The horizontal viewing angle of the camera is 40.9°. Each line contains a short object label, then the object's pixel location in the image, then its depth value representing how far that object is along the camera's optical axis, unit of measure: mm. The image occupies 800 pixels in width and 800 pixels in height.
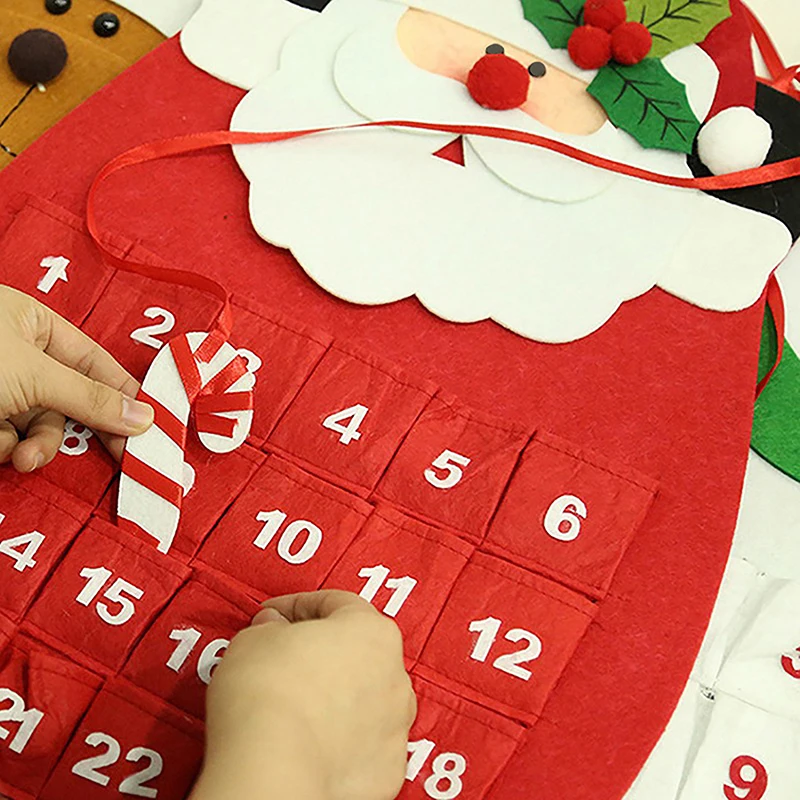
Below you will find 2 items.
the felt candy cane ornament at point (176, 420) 820
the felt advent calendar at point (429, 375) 771
